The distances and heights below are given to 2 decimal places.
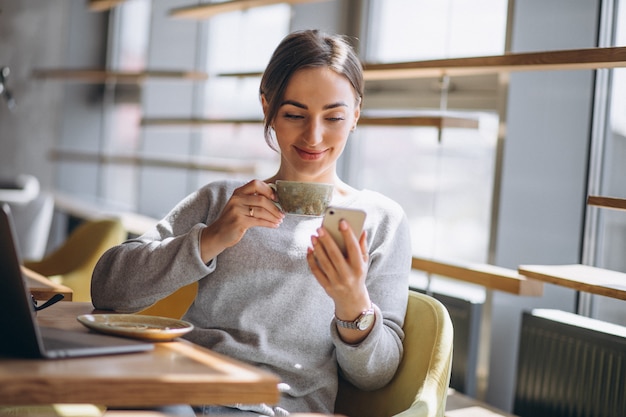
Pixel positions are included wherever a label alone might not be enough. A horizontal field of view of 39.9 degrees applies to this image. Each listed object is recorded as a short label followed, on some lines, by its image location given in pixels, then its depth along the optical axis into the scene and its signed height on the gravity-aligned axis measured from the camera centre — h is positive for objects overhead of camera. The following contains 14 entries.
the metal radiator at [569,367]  2.40 -0.49
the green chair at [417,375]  1.73 -0.38
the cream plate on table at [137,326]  1.48 -0.28
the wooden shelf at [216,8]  3.90 +0.85
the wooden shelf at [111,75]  4.73 +0.63
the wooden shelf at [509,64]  2.17 +0.39
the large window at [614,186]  2.77 +0.06
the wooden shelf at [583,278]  2.08 -0.20
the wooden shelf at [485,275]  2.51 -0.25
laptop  1.27 -0.23
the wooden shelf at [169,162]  4.27 +0.07
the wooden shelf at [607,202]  2.13 +0.00
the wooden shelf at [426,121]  2.93 +0.24
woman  1.77 -0.18
